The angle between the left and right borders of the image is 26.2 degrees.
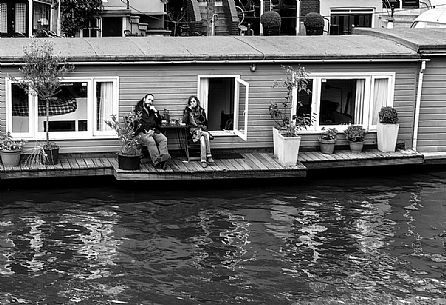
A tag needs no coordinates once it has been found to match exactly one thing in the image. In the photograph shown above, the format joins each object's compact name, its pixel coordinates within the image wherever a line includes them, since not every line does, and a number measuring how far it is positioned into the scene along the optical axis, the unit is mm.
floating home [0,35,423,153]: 18656
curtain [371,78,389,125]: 20141
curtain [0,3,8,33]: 26938
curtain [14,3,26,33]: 27047
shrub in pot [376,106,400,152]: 19656
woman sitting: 18594
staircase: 30172
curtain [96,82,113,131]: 18938
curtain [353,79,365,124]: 20125
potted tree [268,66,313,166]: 18656
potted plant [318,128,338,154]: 19516
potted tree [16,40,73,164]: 17812
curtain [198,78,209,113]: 19297
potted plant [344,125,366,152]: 19656
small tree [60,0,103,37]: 28422
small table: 18594
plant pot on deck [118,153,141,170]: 17875
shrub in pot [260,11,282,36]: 30391
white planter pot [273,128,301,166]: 18641
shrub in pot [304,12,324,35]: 30203
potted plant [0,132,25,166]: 17812
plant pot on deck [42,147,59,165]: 18000
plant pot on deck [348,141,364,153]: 19641
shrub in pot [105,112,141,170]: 17906
